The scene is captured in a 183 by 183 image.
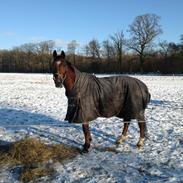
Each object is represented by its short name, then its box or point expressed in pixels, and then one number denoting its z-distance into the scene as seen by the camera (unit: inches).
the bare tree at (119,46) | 3053.4
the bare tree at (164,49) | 2635.1
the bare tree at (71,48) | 3886.3
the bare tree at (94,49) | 3491.6
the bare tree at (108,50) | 3283.5
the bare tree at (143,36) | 2682.1
